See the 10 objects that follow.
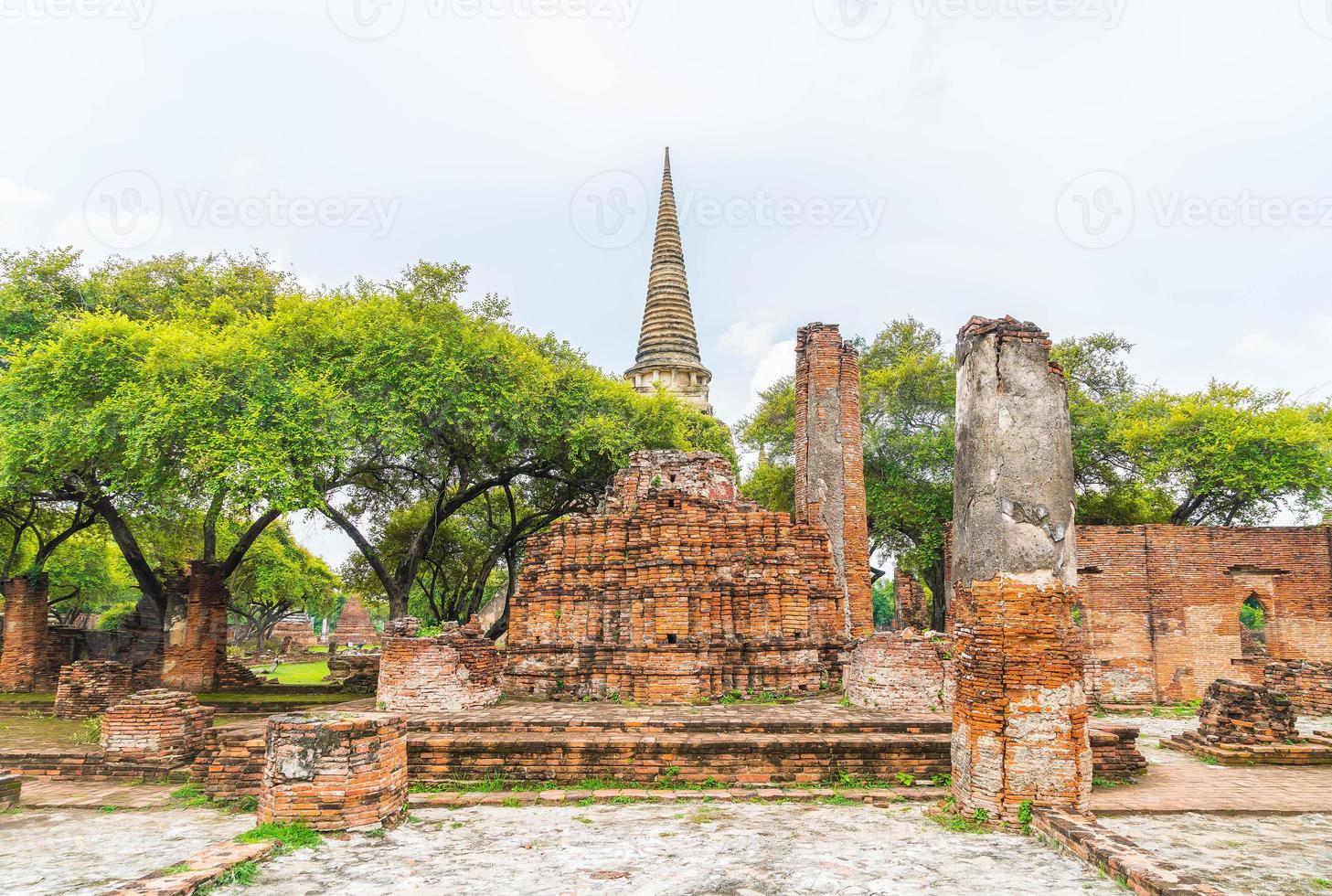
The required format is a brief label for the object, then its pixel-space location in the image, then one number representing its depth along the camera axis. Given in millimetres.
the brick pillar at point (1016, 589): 6910
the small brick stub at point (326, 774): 6617
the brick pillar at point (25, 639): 19219
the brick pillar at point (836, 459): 15781
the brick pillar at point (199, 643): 17781
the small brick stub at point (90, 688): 14547
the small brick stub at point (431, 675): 10930
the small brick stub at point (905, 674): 10820
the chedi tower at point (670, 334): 31750
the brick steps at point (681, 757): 8477
